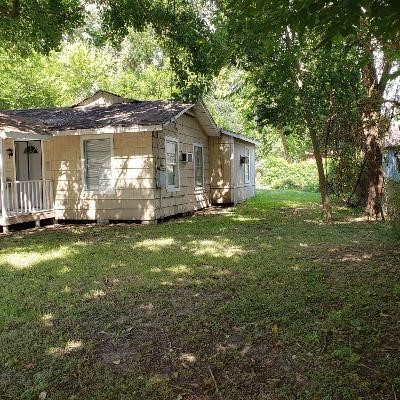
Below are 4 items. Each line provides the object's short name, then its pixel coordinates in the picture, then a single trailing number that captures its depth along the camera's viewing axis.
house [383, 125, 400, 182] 8.51
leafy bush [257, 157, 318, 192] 29.53
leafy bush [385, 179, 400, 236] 7.65
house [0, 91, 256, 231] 11.39
